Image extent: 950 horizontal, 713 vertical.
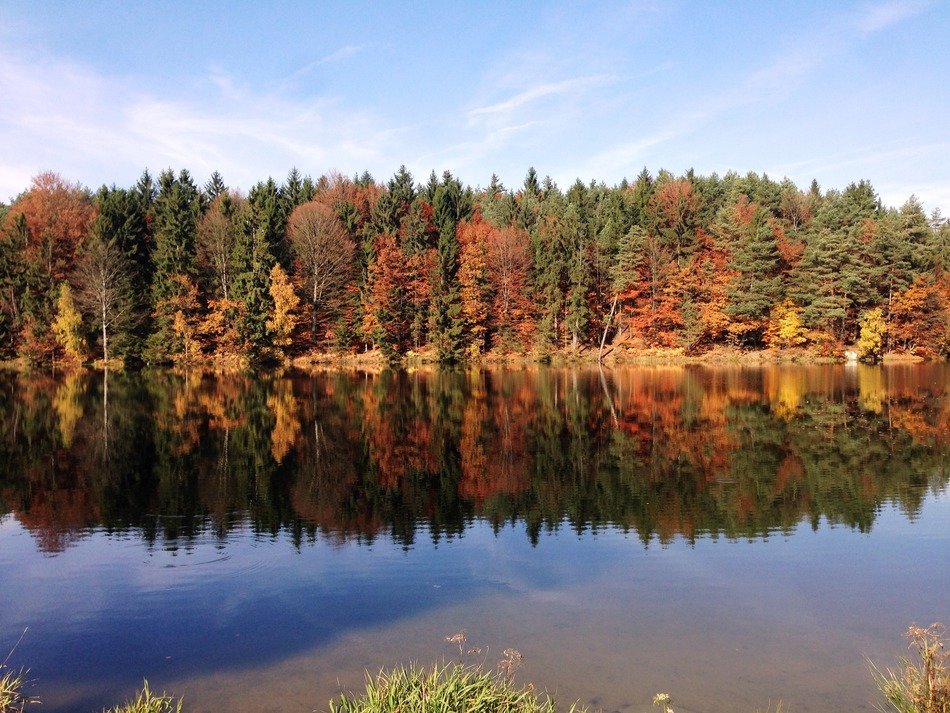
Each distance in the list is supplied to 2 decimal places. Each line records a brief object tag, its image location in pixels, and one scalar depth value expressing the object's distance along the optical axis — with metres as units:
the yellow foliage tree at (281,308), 61.53
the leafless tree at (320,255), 66.50
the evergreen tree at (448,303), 62.88
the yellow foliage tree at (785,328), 60.78
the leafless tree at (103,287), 58.56
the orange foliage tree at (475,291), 65.31
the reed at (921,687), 5.36
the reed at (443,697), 5.38
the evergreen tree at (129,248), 59.19
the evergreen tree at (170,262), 59.88
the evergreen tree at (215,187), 77.81
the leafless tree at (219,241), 63.03
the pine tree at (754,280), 60.72
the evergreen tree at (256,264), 60.34
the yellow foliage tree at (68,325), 57.78
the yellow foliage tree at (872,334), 58.56
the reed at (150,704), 5.99
